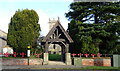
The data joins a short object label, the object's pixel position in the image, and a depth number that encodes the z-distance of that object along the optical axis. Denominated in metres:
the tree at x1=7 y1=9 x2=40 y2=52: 24.37
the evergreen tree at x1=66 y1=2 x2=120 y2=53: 21.81
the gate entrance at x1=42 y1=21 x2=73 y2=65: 21.33
